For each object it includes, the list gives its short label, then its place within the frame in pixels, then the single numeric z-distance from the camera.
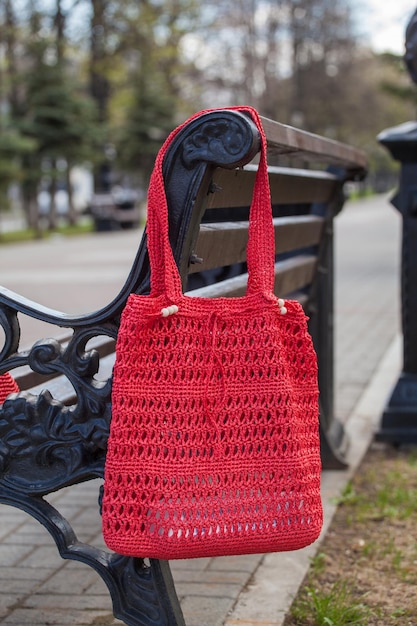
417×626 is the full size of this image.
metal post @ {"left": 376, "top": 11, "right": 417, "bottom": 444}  5.05
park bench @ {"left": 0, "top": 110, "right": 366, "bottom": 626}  2.16
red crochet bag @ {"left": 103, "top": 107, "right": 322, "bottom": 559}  2.07
